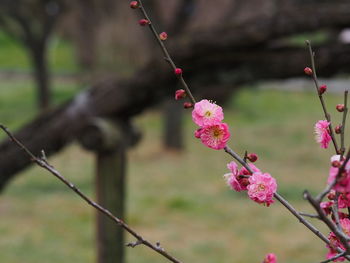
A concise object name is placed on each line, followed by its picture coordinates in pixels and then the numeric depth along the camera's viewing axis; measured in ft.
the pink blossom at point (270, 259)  5.13
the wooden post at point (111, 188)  17.44
